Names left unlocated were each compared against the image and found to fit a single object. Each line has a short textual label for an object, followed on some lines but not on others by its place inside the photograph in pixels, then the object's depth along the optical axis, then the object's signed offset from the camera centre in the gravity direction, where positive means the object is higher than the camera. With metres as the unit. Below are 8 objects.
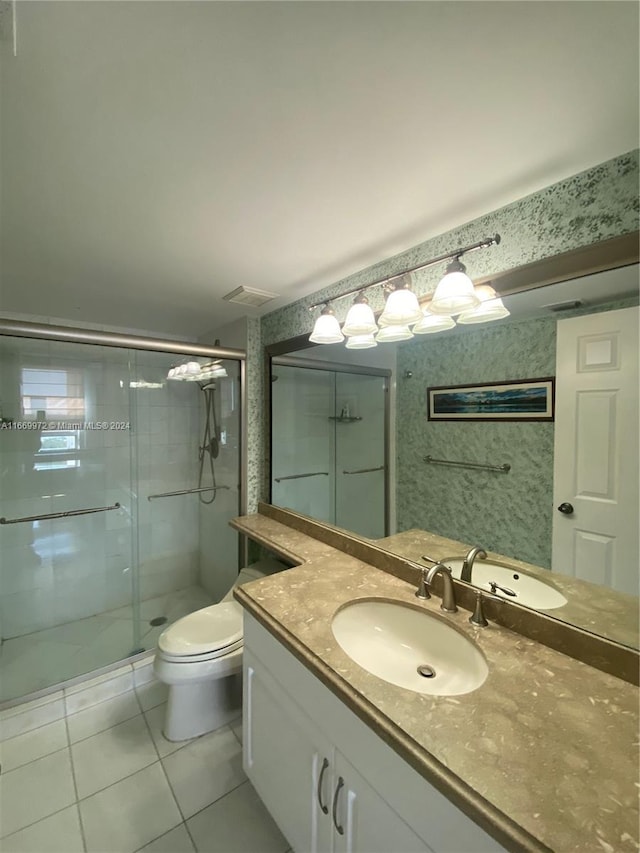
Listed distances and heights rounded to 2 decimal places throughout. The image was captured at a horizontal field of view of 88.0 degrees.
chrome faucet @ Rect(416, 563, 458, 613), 1.11 -0.57
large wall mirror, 0.91 -0.12
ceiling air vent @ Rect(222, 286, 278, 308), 1.87 +0.72
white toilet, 1.49 -1.14
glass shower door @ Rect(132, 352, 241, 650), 2.51 -0.52
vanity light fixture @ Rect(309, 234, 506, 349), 1.12 +0.42
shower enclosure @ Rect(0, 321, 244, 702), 2.11 -0.57
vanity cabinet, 0.65 -0.89
